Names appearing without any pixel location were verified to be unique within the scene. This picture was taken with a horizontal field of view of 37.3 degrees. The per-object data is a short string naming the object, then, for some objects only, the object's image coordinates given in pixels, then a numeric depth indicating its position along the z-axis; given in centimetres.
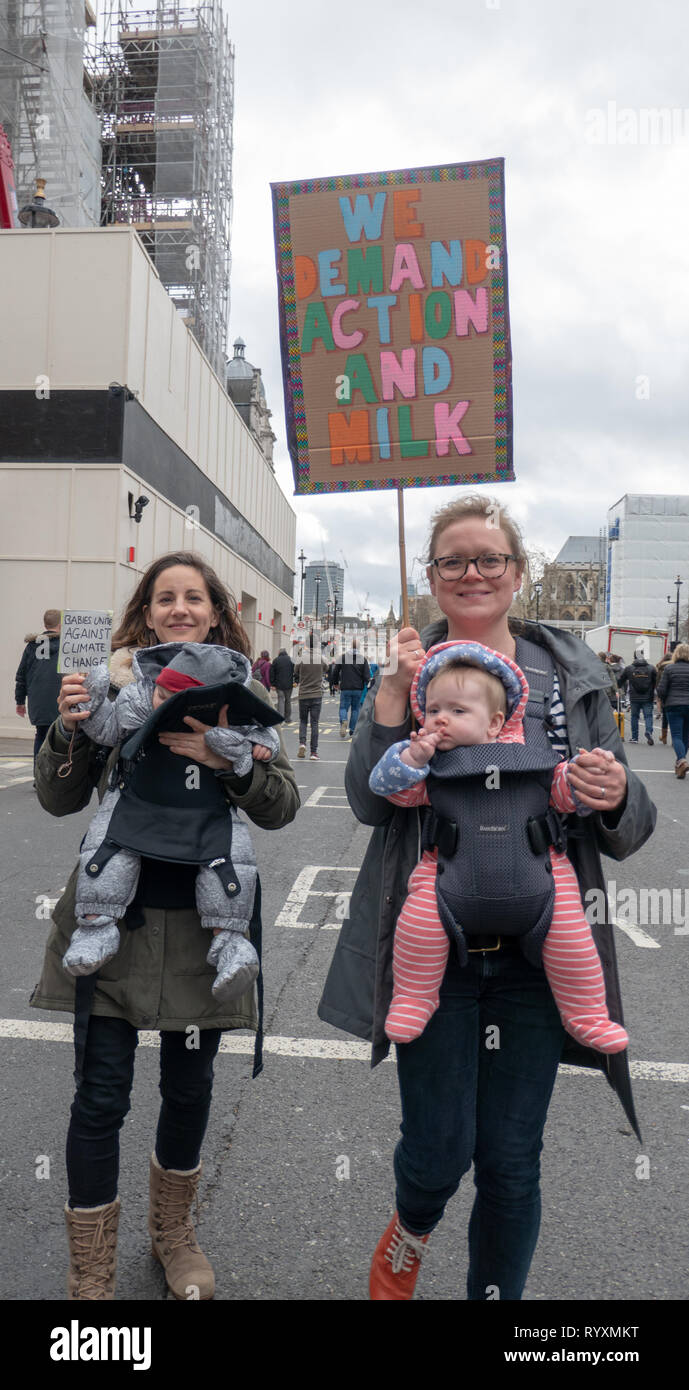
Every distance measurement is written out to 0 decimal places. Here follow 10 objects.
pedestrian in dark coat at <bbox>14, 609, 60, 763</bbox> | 1058
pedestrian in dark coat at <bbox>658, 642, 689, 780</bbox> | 1451
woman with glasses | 210
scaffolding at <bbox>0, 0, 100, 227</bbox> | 2473
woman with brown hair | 227
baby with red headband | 231
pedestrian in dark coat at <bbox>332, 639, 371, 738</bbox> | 1744
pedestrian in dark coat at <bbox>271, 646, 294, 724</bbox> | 2089
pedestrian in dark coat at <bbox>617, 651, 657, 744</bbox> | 2003
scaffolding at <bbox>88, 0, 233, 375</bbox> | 3372
